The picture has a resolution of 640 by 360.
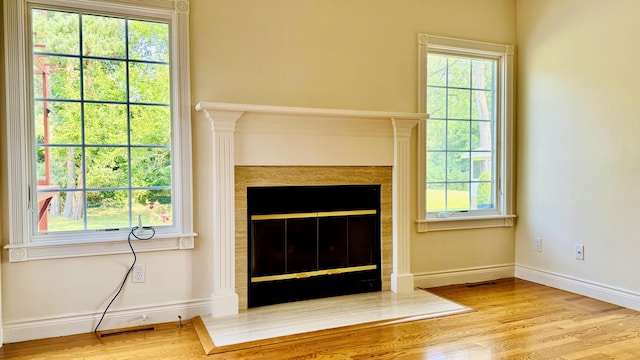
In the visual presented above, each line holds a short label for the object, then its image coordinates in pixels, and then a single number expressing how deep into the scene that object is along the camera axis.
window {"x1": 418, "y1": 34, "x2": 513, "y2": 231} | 3.93
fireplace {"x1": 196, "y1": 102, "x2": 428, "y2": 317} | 3.11
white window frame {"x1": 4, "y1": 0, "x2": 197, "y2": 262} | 2.71
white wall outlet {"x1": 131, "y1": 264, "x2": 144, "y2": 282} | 3.01
